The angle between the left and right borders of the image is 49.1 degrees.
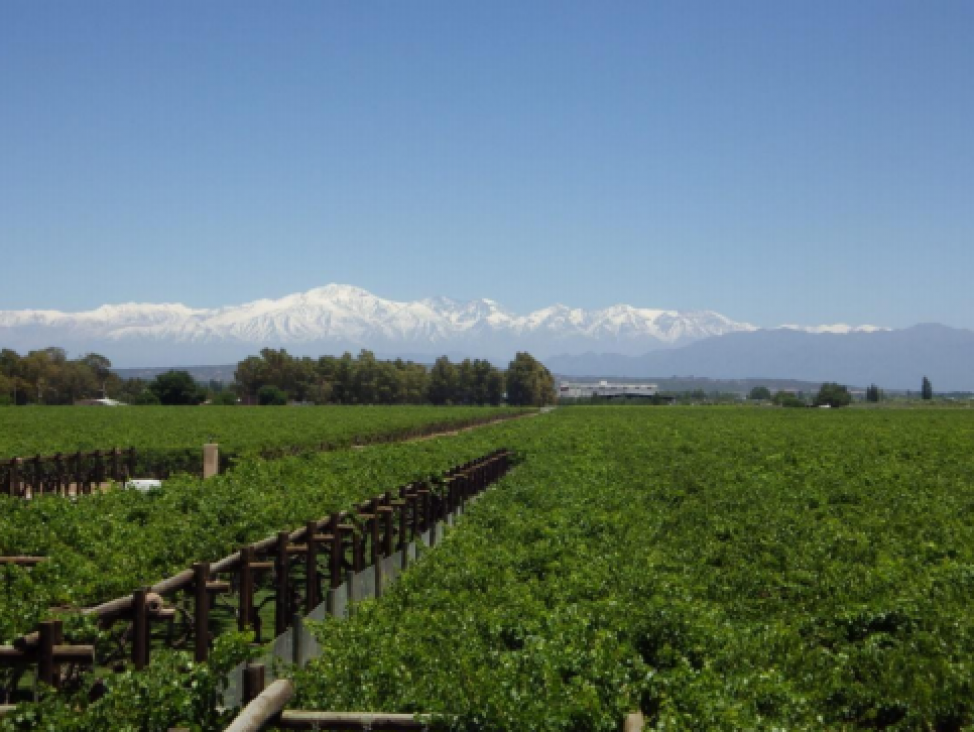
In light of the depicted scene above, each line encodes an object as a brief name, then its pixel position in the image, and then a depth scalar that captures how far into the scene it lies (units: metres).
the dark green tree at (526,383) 178.75
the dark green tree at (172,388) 131.38
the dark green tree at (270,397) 142.75
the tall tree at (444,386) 175.38
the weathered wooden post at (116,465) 31.72
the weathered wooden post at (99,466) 30.62
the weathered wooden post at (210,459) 33.34
